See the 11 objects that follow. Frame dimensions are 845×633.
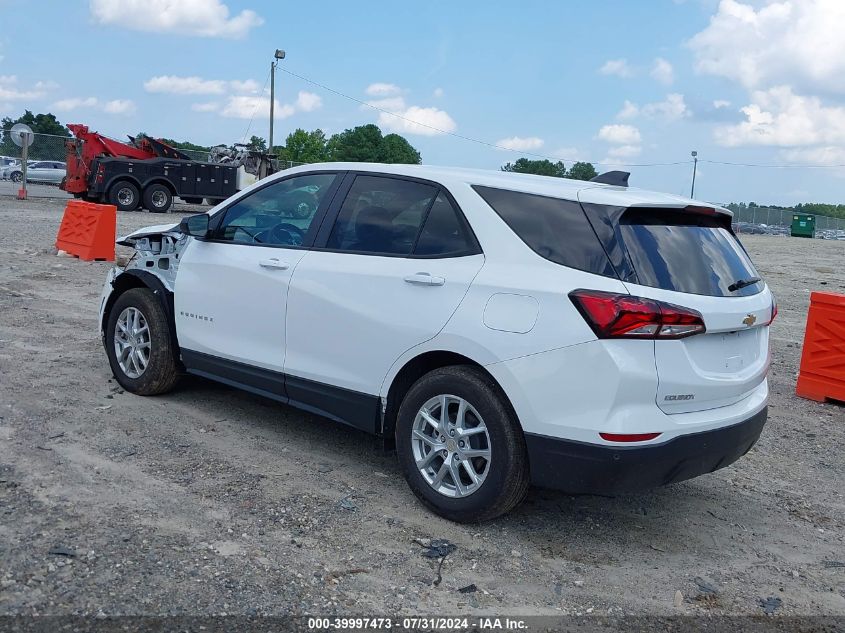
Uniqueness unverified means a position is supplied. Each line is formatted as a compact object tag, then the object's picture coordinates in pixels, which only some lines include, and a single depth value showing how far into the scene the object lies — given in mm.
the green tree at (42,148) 34594
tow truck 25766
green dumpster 54438
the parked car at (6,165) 39375
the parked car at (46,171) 36250
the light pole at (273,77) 38156
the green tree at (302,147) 75750
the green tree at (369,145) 83462
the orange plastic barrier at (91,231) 13844
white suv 3807
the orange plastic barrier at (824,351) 7344
